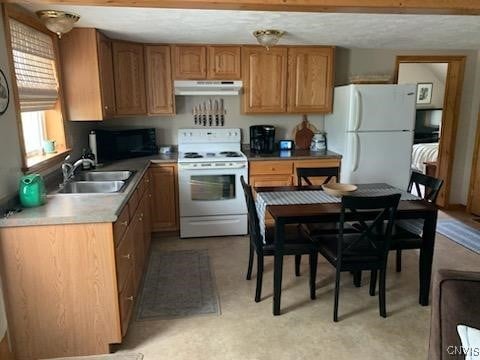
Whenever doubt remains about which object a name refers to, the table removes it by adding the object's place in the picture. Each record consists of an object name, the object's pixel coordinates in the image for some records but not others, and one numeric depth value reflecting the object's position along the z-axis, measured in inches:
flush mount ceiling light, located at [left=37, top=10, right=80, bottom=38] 102.4
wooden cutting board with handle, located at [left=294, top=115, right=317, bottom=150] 186.1
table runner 110.9
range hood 161.6
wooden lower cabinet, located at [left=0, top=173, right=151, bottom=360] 82.7
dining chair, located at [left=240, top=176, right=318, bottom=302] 108.7
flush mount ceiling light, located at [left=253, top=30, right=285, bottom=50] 127.0
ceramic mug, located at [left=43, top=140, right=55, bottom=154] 120.3
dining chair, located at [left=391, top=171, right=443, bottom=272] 111.3
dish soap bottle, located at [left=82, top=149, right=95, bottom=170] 137.5
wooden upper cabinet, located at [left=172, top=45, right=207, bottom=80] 161.2
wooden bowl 114.5
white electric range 157.9
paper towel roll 152.3
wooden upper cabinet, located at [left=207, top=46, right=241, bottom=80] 162.9
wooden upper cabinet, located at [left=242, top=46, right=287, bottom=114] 165.6
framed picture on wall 317.4
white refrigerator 158.2
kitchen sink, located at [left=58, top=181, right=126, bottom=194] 118.6
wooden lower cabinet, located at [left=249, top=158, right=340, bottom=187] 162.1
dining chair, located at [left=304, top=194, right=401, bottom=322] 94.4
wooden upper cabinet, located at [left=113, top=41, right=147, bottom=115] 154.4
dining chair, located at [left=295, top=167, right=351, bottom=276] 117.3
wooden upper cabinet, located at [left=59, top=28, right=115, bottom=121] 127.6
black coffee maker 174.6
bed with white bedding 253.9
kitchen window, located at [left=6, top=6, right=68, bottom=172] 97.7
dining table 100.4
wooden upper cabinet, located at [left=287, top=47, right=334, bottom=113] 168.2
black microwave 162.1
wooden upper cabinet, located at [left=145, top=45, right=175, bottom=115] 160.2
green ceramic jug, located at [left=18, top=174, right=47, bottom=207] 89.6
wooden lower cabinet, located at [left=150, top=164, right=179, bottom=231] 158.7
